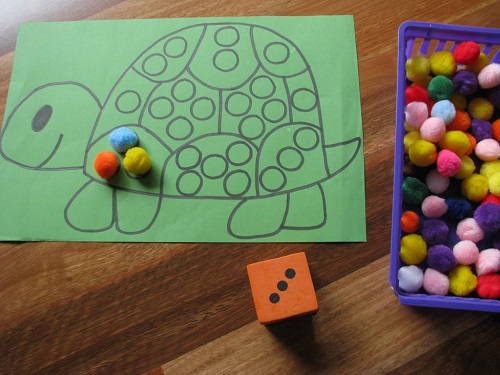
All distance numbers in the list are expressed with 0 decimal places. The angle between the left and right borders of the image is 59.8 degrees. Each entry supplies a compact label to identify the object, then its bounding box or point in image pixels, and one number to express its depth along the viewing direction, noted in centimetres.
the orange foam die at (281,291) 52
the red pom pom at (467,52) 57
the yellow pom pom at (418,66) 60
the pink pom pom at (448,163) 56
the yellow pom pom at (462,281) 54
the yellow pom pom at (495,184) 56
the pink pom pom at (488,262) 54
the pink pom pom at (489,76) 58
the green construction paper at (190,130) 61
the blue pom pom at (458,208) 57
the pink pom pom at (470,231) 57
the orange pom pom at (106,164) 61
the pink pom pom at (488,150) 58
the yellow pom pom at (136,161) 60
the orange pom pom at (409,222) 57
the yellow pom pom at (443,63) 59
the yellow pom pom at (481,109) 60
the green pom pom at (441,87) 59
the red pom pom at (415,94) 60
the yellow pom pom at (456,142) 57
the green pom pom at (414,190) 57
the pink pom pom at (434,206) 57
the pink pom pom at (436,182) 58
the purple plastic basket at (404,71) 51
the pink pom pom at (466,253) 55
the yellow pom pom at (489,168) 58
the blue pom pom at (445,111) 58
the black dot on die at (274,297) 52
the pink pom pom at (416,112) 58
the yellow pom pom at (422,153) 56
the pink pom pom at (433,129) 57
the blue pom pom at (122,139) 62
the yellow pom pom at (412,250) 55
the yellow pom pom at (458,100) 61
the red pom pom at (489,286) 53
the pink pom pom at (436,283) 54
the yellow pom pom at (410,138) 59
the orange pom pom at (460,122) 60
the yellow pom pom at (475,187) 57
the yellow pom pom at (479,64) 60
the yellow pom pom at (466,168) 58
